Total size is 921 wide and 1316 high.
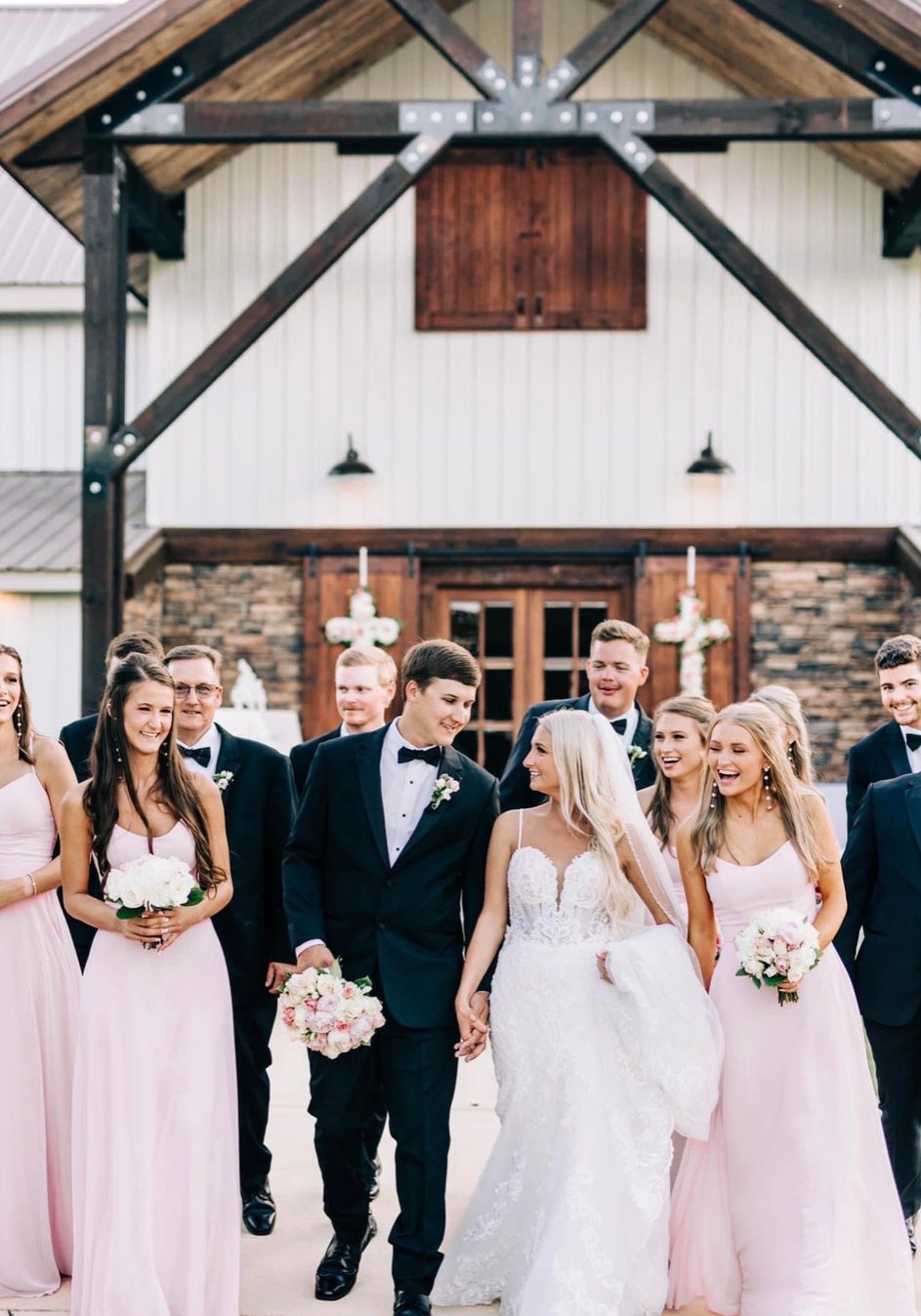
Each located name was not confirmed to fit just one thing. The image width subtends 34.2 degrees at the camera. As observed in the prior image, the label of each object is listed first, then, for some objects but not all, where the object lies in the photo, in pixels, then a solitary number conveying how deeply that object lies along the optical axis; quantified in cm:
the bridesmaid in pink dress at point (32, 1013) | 454
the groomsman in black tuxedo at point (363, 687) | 565
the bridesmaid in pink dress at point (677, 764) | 525
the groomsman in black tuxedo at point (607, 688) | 576
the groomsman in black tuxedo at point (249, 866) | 525
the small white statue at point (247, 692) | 1065
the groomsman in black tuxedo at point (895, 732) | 539
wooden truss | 874
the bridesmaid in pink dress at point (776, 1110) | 425
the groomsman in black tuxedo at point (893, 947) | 490
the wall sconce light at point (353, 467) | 1081
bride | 423
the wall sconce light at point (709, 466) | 1070
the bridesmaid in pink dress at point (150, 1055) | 405
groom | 441
